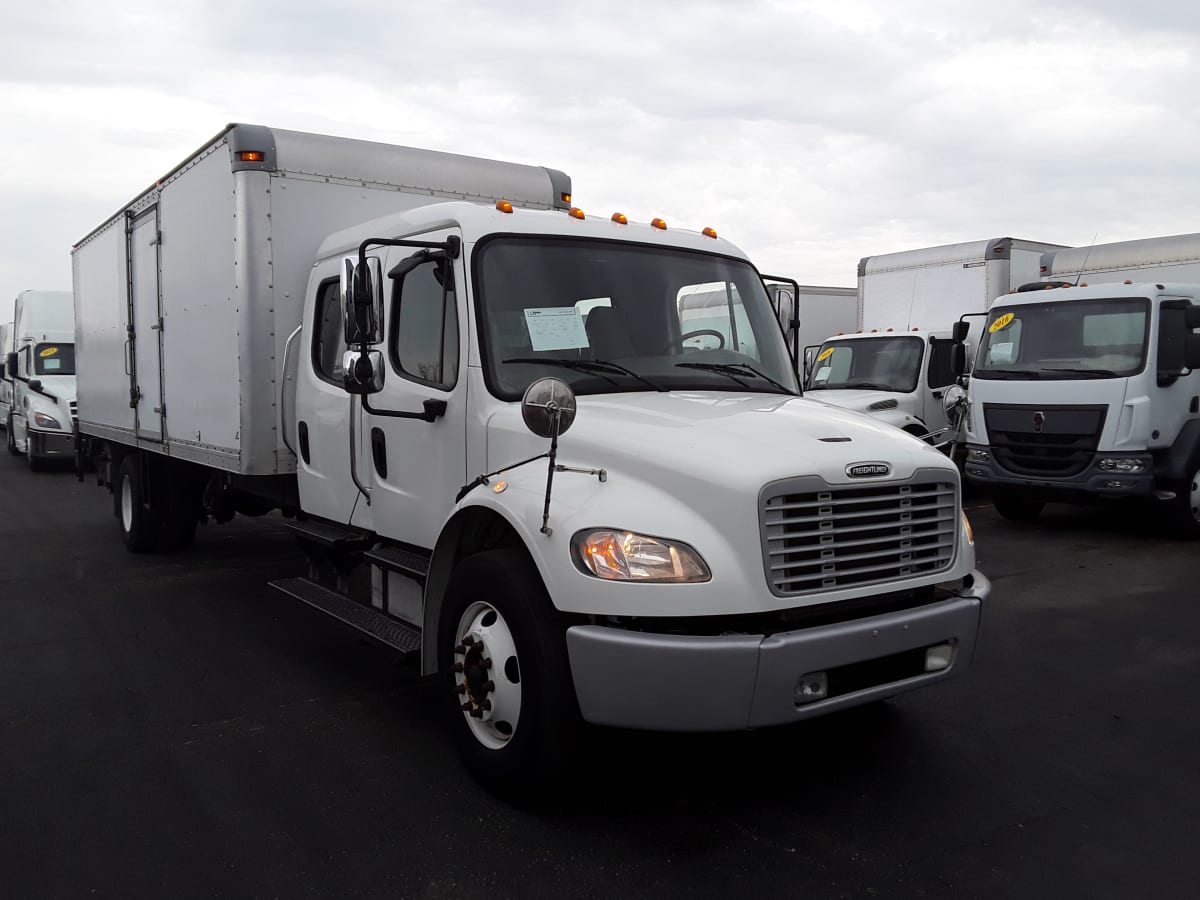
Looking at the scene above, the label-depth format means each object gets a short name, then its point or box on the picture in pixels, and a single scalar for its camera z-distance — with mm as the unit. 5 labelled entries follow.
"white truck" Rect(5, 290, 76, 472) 17156
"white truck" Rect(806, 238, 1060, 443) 12273
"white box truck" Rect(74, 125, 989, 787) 3449
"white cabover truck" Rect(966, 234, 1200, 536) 9750
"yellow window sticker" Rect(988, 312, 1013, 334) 11086
